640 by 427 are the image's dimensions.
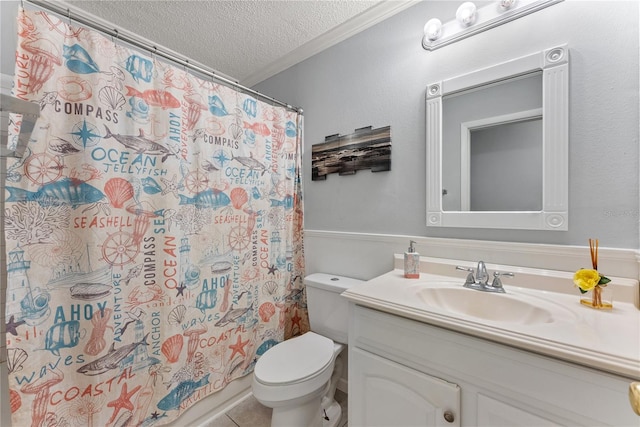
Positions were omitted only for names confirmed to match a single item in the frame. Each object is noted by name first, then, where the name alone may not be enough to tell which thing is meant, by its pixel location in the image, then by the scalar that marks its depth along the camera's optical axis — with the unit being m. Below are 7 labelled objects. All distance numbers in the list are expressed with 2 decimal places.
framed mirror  0.99
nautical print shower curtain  0.92
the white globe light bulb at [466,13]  1.13
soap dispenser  1.19
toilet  1.12
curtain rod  0.95
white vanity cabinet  0.59
